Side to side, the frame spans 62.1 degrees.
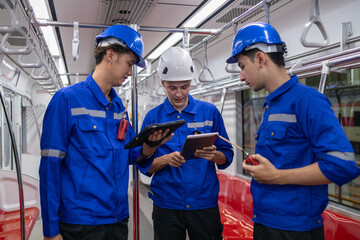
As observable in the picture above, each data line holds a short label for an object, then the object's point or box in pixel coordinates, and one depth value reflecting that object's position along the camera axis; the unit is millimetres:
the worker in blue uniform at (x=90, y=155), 1793
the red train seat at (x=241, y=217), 2740
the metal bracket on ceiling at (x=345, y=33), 2914
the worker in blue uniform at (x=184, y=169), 2385
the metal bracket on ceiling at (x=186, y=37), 3074
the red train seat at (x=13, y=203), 4312
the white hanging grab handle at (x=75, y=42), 2766
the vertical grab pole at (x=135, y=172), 2637
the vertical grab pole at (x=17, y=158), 2988
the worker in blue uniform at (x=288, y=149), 1486
